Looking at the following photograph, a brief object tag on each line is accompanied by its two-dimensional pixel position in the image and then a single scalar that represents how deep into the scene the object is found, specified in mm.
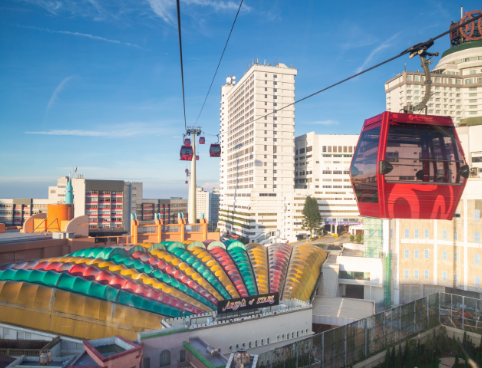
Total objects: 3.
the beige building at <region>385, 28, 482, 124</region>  99812
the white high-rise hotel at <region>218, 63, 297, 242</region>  81500
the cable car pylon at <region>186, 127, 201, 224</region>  57209
